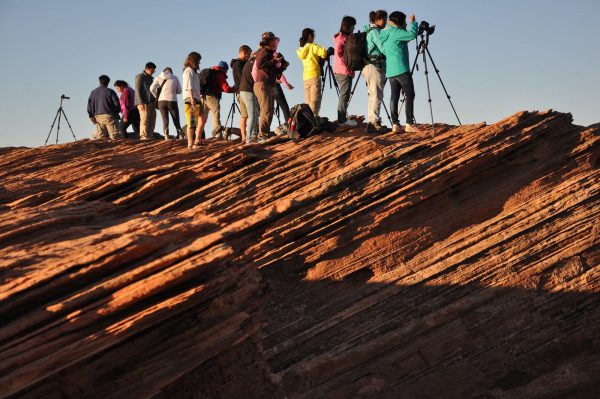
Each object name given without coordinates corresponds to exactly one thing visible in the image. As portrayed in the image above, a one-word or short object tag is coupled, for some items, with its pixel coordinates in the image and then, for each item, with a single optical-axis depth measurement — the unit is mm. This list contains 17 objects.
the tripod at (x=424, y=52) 13438
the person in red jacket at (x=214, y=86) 16203
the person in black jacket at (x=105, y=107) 17703
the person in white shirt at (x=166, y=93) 16016
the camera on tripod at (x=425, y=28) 13657
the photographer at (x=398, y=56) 13023
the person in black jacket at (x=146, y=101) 17281
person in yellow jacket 14812
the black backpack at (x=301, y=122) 13227
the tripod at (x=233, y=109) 19575
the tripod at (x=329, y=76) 16094
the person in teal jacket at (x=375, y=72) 13711
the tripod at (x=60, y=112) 20297
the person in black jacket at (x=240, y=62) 15641
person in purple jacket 18312
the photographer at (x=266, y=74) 13930
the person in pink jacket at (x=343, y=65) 14414
